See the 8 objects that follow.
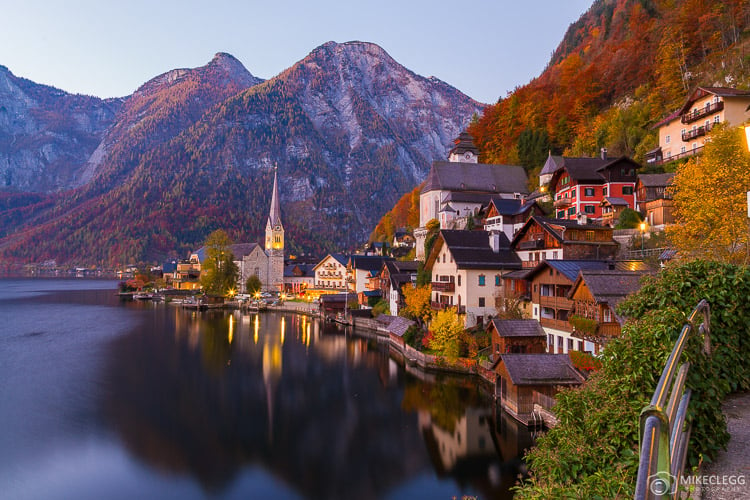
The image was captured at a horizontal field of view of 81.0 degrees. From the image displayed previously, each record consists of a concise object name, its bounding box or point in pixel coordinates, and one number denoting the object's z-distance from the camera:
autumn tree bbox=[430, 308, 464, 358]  37.32
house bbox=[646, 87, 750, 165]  41.75
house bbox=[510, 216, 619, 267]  35.75
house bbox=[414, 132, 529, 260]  71.38
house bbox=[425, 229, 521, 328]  40.06
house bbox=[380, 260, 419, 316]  56.92
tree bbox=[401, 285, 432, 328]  46.13
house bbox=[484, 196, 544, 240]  50.08
